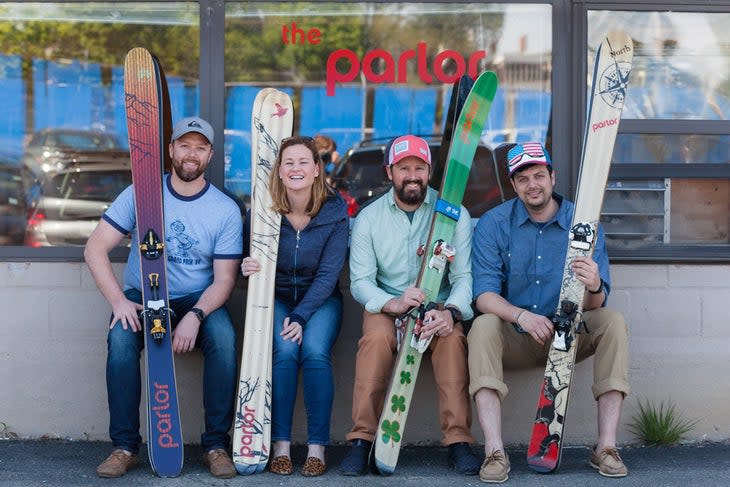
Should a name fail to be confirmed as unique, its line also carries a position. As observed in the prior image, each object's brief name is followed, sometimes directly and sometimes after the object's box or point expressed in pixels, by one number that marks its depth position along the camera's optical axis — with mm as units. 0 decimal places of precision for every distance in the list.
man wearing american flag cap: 4695
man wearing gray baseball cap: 4789
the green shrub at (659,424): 5375
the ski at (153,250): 4797
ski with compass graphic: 4750
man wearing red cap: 4809
